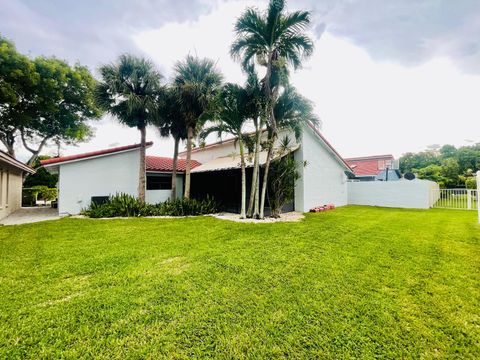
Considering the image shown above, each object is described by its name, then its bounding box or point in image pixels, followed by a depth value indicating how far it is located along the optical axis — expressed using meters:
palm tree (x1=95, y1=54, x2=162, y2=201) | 15.25
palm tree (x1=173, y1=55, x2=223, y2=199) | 15.73
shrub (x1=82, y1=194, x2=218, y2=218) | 14.98
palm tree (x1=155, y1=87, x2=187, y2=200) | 16.39
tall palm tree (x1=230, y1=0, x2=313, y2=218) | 11.80
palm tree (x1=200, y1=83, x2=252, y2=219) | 13.20
